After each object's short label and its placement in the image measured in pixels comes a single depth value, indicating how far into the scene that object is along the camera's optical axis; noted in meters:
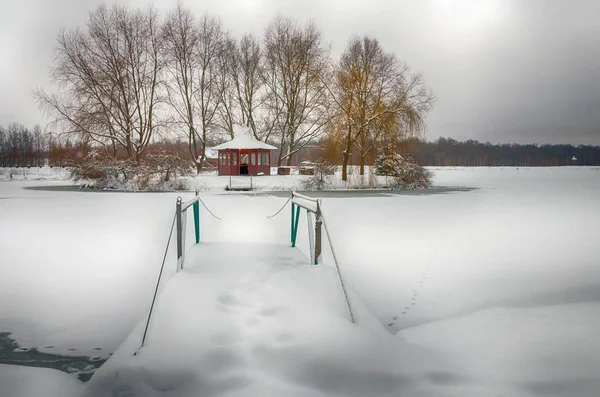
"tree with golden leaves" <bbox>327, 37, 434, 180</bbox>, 31.78
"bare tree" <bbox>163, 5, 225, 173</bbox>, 36.66
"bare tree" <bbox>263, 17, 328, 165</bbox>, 38.06
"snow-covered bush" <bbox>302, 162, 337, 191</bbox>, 30.83
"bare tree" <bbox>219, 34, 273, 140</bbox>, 40.88
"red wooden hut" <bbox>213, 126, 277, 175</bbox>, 36.88
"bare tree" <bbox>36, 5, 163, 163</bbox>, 32.53
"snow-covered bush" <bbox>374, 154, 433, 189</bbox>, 31.52
